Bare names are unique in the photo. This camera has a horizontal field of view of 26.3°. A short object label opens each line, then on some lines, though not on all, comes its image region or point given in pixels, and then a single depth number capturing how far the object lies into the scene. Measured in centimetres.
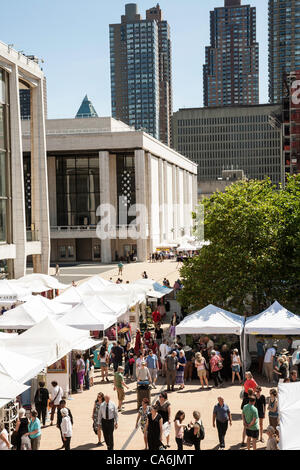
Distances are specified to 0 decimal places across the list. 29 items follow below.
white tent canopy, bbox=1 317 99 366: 1730
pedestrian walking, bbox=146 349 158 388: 1972
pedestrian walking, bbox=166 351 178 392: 1934
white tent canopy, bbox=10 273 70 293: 3356
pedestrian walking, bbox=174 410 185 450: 1294
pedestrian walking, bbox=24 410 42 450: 1309
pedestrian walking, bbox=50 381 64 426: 1652
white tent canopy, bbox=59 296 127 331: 2272
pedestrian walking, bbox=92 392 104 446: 1440
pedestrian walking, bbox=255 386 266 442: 1438
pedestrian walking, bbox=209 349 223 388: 1980
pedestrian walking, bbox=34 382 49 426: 1620
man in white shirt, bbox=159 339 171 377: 2138
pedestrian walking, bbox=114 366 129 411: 1723
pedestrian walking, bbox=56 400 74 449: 1414
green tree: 2572
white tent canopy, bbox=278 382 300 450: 1015
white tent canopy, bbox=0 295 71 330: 2256
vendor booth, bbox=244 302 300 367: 2064
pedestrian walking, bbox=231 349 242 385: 2022
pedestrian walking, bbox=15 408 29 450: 1312
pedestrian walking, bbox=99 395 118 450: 1406
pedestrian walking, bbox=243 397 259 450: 1360
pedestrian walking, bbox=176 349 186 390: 1998
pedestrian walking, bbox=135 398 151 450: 1367
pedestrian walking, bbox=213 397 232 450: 1385
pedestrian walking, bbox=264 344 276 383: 2011
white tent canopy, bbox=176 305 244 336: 2108
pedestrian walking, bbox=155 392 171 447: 1389
